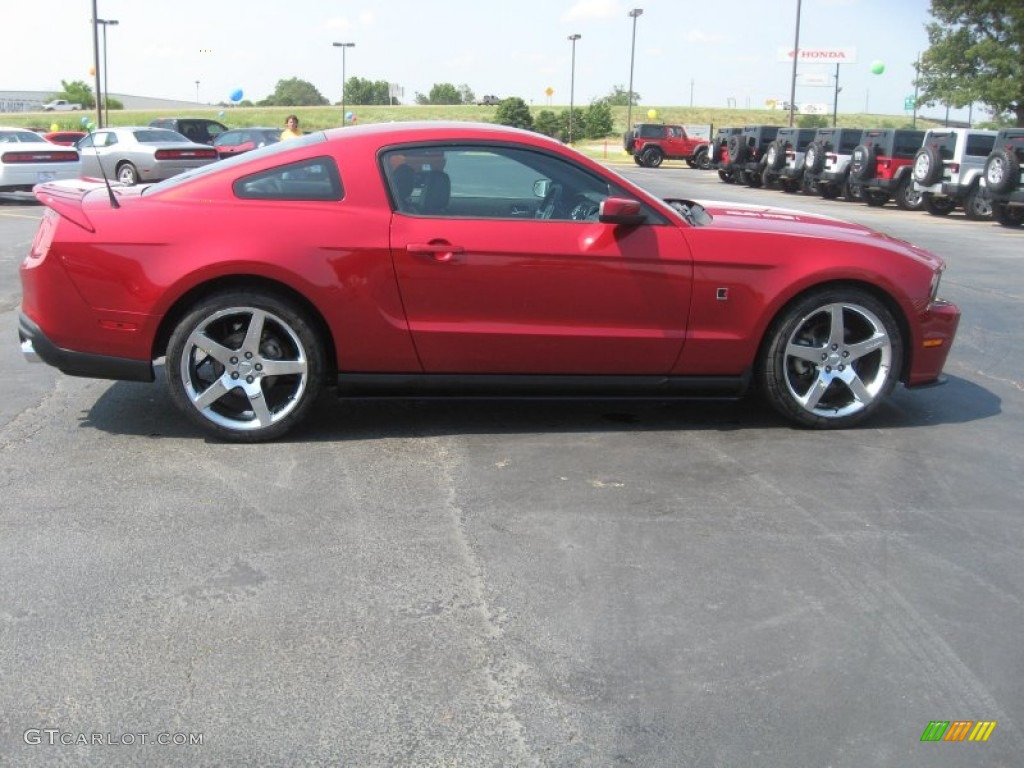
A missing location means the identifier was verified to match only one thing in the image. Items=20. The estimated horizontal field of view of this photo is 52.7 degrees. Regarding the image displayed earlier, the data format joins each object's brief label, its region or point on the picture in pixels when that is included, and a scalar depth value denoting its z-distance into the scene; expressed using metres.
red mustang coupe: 4.88
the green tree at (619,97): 118.69
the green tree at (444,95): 132.62
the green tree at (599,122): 71.00
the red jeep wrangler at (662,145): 47.41
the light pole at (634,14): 64.03
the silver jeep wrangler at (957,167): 20.84
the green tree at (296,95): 145.12
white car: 19.67
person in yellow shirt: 13.30
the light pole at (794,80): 46.53
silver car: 22.50
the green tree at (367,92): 126.81
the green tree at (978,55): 47.03
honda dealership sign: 77.31
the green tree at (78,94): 109.38
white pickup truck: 99.31
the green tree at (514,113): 57.91
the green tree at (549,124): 63.81
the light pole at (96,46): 34.66
